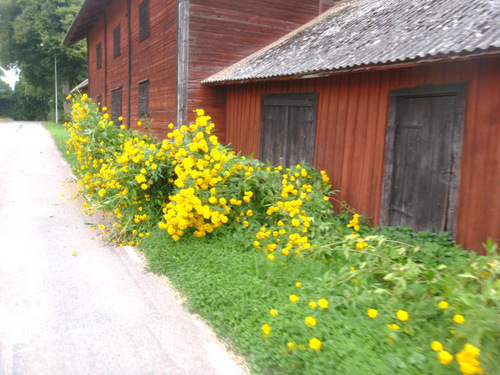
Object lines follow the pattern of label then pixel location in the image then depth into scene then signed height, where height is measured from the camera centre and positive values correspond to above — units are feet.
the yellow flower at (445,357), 7.70 -3.93
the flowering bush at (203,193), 16.67 -2.86
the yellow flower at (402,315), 9.02 -3.77
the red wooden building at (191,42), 33.53 +7.31
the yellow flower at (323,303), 9.97 -3.98
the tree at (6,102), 205.05 +8.68
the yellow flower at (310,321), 9.66 -4.25
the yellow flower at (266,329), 10.23 -4.73
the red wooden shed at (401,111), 15.21 +1.21
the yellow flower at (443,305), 9.18 -3.55
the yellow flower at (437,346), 8.00 -3.88
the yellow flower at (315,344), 9.12 -4.50
